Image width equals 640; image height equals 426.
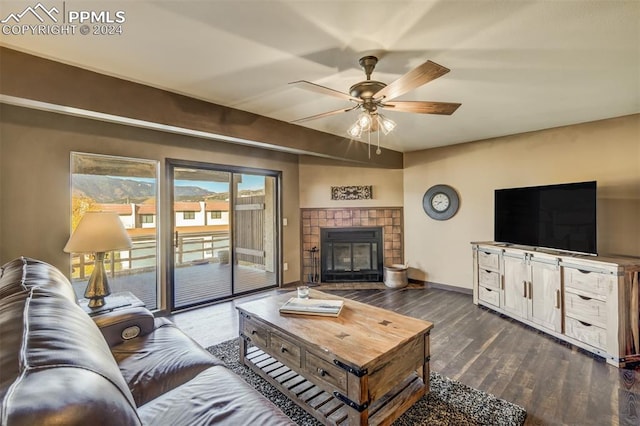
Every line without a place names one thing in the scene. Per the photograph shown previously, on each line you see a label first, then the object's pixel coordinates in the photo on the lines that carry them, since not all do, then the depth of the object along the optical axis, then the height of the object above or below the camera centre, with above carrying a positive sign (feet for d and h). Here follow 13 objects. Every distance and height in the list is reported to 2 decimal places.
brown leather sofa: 1.88 -1.40
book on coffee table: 7.16 -2.48
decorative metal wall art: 16.78 +1.31
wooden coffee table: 5.23 -3.06
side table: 7.29 -2.49
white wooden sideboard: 8.03 -2.80
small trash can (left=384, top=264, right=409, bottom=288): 15.73 -3.60
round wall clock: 15.11 +0.63
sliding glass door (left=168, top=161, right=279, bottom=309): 12.60 -0.92
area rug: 5.83 -4.31
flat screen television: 9.40 -0.14
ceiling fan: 5.61 +2.75
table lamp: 7.36 -0.71
